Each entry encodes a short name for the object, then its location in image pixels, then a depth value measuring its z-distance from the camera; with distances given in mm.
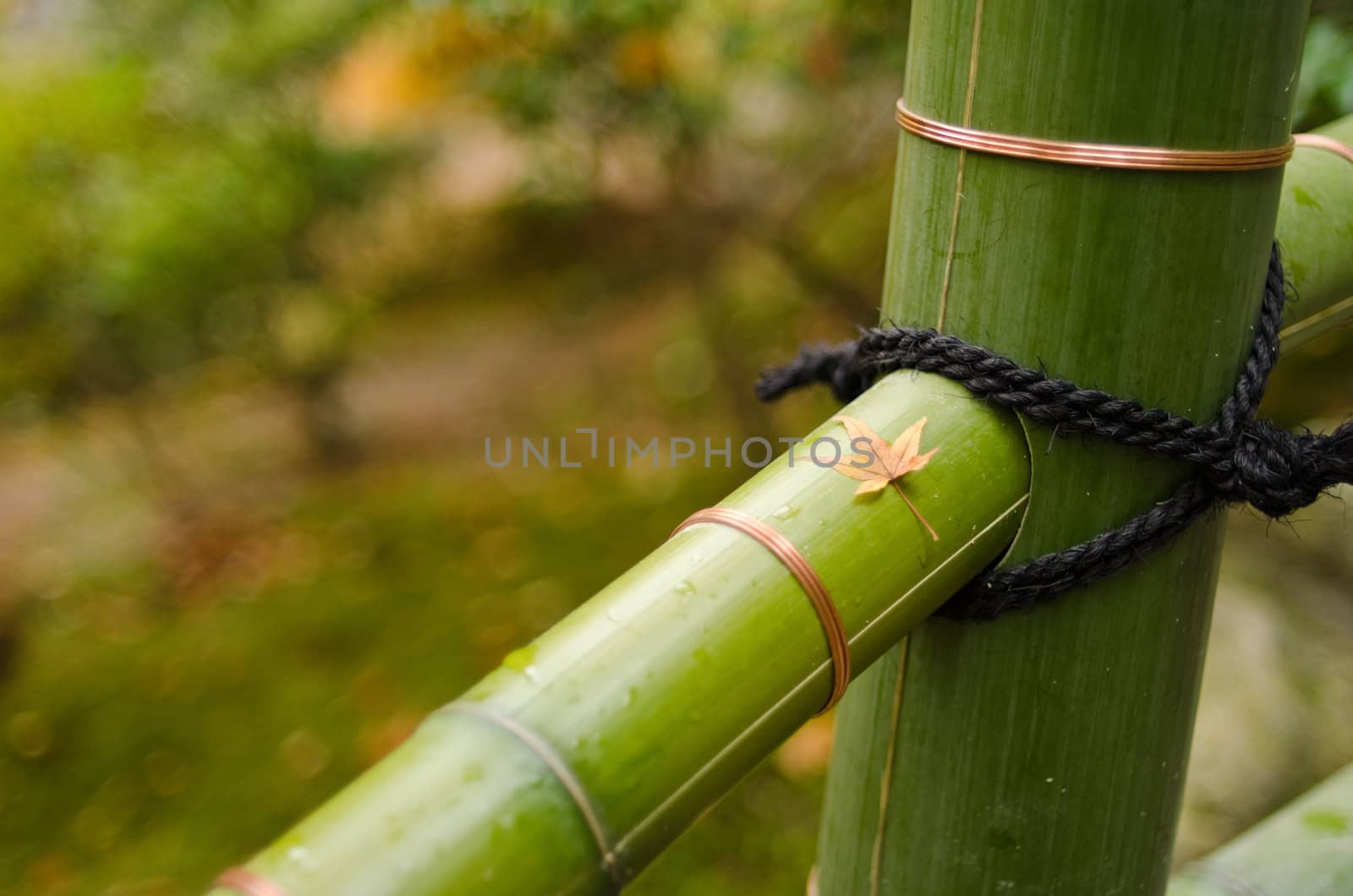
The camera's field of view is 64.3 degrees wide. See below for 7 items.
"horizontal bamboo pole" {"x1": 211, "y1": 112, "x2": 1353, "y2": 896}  470
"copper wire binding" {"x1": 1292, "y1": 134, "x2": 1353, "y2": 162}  790
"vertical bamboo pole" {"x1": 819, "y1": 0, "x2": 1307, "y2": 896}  574
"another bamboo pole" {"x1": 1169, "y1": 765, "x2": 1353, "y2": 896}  955
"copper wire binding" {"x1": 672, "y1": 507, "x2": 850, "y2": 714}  563
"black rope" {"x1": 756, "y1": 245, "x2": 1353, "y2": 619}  616
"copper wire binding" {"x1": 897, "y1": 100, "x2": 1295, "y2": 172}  575
